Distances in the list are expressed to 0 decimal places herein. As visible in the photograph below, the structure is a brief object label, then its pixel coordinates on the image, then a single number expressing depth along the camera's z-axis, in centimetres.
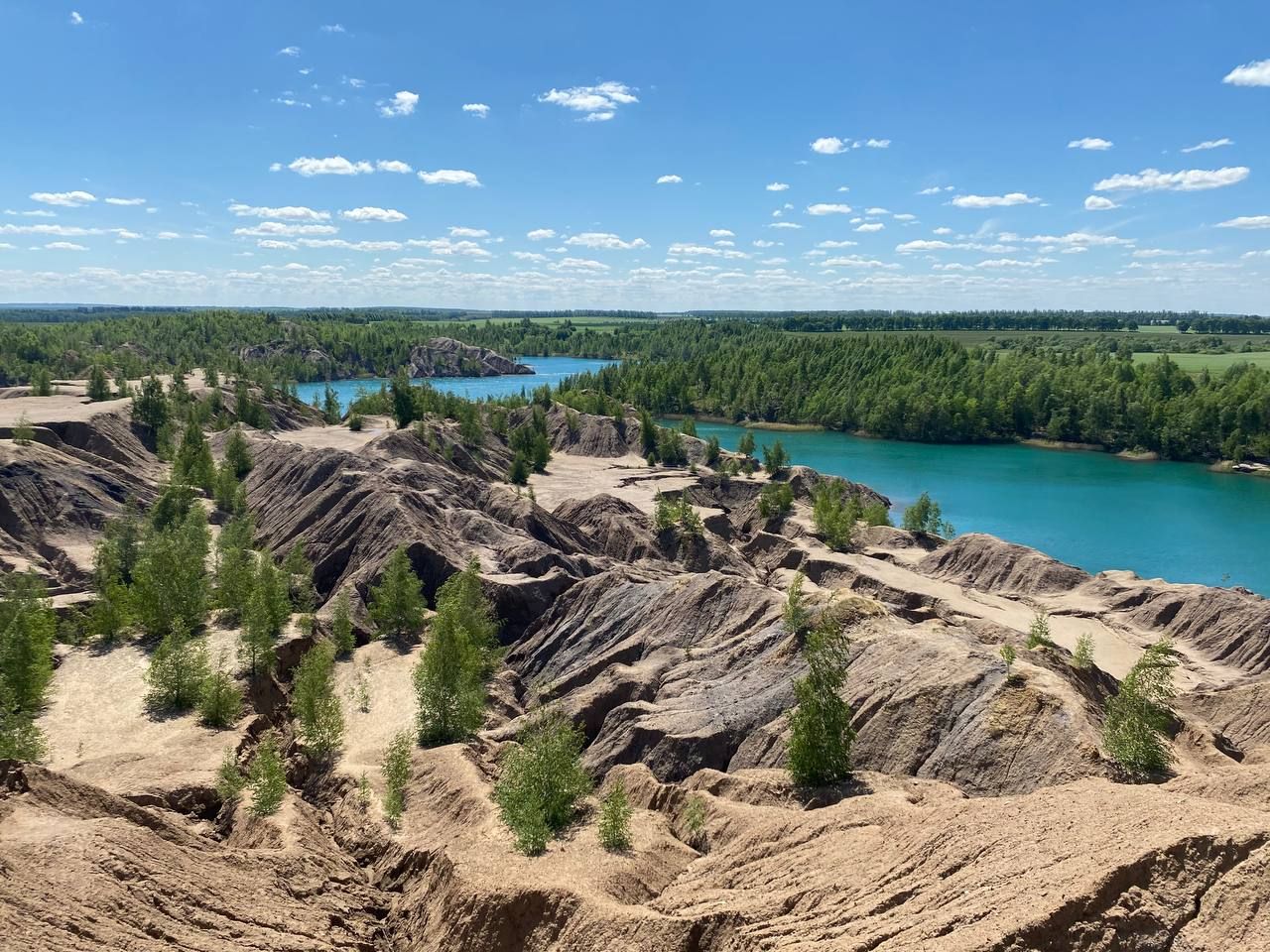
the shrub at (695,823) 2859
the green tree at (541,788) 2695
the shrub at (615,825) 2683
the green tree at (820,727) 2925
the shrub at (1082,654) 3897
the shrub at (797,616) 3944
